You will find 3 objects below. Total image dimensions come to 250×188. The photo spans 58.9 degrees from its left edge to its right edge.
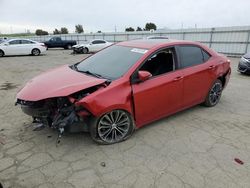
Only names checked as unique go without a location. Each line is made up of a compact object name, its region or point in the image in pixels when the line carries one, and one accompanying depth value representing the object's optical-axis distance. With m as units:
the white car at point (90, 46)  20.33
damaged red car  3.18
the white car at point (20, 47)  17.03
